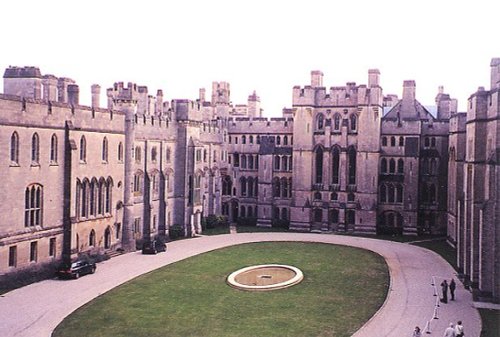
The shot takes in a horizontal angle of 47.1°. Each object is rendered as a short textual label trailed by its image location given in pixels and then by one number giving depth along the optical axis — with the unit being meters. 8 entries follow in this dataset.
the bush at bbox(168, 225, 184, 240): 54.47
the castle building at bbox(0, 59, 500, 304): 35.38
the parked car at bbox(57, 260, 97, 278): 36.72
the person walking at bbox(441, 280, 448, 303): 32.88
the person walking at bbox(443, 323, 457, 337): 24.12
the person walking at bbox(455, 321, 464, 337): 24.44
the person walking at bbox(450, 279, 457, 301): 33.41
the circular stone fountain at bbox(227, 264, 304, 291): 35.31
